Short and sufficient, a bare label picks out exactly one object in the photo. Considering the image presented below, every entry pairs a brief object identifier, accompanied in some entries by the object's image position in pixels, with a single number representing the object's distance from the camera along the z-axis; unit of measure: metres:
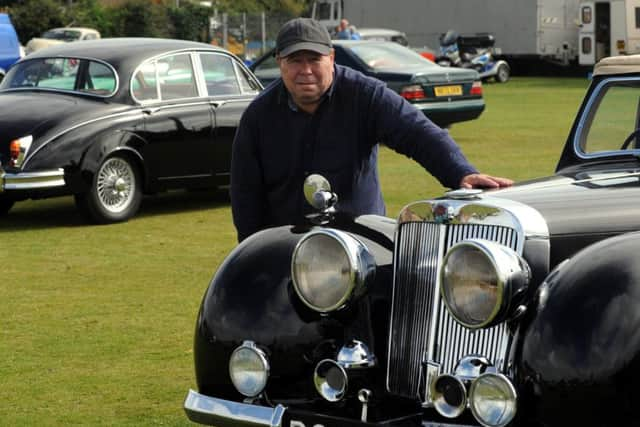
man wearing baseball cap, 5.16
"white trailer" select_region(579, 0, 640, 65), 29.66
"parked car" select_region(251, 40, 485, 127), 17.03
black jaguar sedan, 10.79
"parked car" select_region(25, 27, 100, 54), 42.41
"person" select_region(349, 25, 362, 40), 26.68
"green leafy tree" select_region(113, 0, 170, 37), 48.44
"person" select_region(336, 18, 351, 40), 26.58
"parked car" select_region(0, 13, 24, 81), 24.36
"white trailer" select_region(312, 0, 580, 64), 36.31
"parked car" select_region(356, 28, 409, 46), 35.66
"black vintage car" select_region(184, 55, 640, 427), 3.70
